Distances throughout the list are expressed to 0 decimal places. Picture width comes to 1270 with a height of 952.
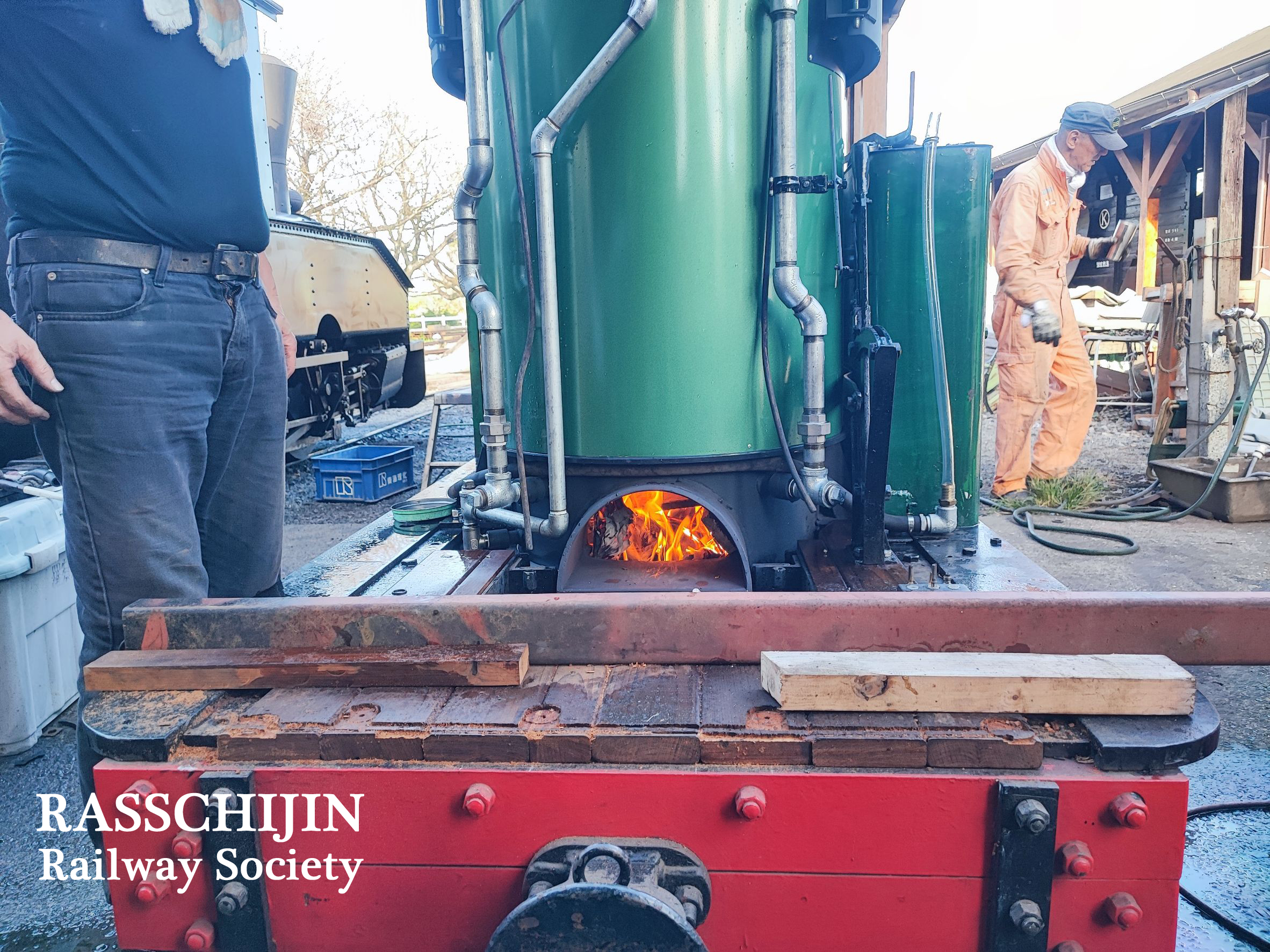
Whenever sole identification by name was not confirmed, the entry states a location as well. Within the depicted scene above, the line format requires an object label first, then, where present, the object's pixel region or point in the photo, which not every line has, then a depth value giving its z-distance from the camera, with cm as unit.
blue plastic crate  619
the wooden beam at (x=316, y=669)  133
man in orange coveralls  532
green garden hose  482
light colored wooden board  119
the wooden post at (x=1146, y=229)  1114
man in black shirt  162
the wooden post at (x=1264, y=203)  1090
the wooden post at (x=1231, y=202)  572
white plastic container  263
